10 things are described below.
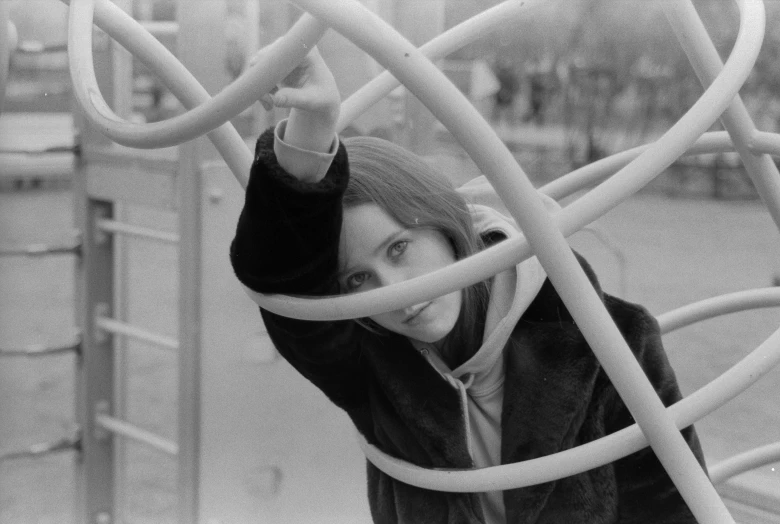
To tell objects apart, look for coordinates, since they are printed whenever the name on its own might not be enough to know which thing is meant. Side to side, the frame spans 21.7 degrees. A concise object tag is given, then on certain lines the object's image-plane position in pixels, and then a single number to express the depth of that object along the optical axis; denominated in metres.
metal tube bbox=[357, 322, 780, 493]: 2.96
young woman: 3.36
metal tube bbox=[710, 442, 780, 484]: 4.13
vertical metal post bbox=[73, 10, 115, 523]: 5.44
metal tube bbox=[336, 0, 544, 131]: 3.89
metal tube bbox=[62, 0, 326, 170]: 2.34
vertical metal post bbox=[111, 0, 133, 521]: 5.54
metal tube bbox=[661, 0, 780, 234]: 3.26
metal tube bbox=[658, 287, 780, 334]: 4.11
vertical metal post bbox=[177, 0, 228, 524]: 5.06
